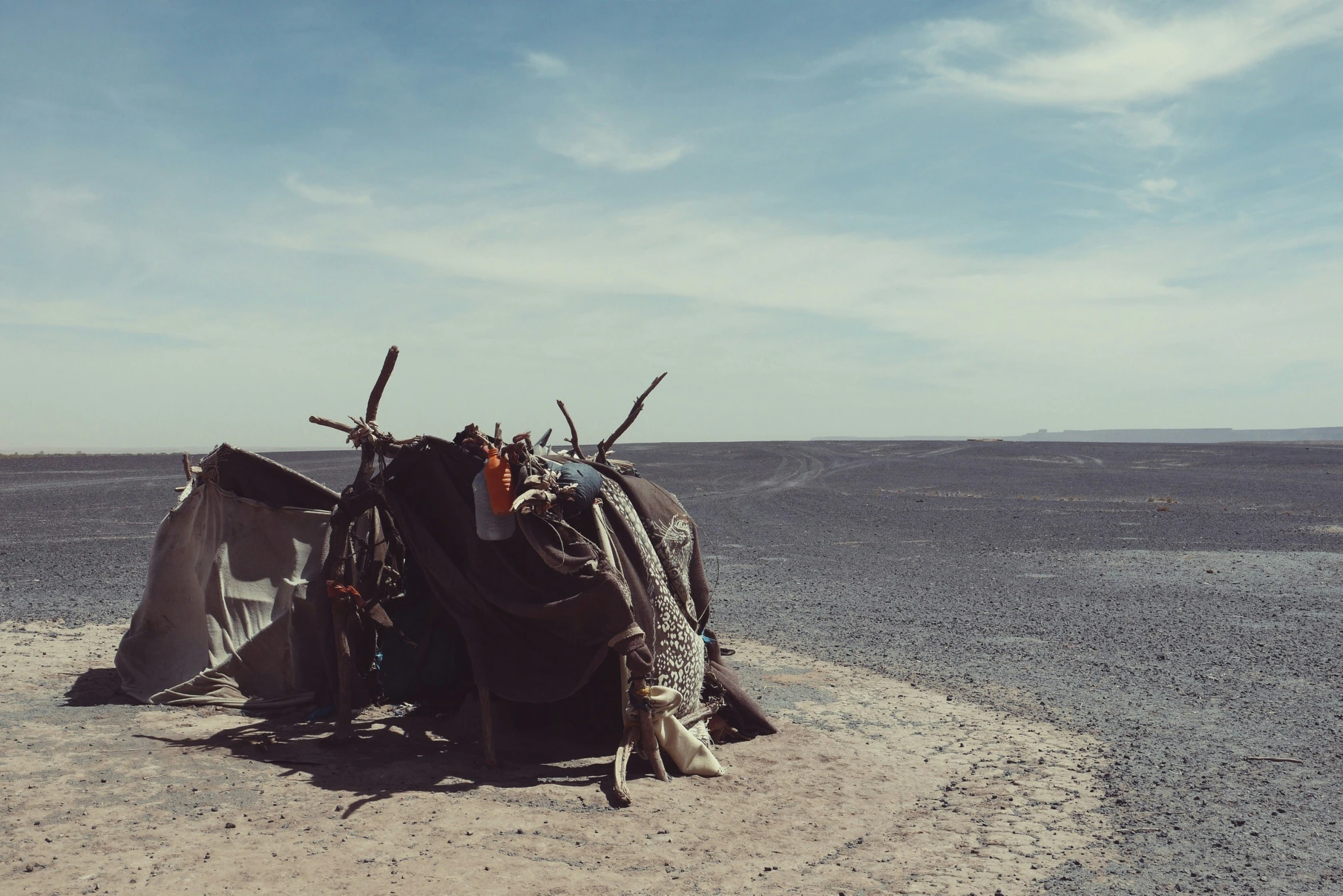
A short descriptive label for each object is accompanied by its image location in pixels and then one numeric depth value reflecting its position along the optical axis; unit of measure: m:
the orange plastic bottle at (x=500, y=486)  6.97
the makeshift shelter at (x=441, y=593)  7.03
